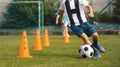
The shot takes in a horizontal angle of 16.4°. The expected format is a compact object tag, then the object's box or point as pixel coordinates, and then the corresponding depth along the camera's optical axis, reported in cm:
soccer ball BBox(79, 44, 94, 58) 966
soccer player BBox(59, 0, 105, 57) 1010
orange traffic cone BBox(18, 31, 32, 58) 988
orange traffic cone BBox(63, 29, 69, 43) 1602
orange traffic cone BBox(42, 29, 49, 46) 1420
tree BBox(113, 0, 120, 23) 2790
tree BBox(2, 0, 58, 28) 2703
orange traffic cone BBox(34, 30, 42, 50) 1231
